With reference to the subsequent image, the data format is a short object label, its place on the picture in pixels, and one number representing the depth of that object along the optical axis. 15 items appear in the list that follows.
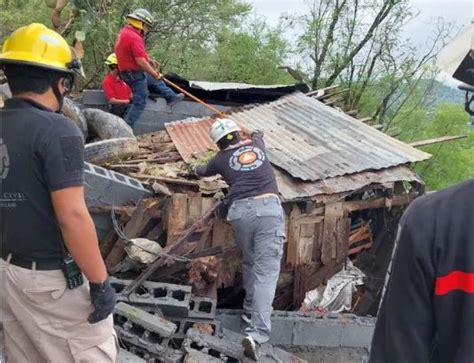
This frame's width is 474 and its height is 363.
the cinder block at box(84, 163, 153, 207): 6.30
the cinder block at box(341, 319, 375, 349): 6.71
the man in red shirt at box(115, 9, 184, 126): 8.60
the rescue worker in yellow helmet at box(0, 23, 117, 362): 2.67
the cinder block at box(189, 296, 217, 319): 6.01
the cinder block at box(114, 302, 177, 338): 5.46
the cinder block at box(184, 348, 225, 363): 5.34
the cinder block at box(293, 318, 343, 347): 6.60
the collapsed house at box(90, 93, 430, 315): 6.58
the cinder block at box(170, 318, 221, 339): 5.93
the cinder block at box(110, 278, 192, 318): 5.82
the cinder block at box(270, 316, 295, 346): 6.55
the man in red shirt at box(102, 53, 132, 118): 9.43
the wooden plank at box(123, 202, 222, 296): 6.00
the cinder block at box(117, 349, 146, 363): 4.95
